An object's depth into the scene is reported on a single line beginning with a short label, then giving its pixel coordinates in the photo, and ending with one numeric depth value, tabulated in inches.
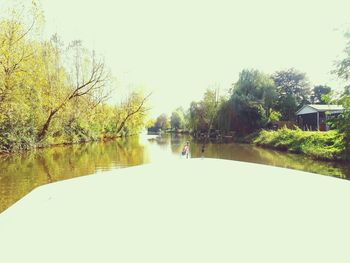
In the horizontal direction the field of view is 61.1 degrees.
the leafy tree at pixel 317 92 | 1847.9
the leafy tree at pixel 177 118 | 3304.6
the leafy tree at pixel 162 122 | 4220.0
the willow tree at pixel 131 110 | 1610.5
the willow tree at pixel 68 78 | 844.6
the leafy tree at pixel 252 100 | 1334.9
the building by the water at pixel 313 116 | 1128.7
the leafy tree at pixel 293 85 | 1725.9
